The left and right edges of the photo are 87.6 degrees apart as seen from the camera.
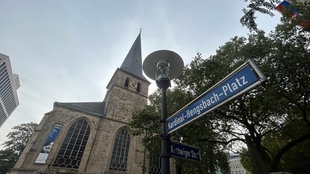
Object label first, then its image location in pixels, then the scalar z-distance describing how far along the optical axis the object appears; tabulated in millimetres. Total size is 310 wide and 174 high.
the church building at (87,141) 14898
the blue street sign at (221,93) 1939
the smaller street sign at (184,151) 2875
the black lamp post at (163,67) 3428
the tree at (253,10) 3469
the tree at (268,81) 7031
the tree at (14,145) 32219
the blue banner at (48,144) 14609
